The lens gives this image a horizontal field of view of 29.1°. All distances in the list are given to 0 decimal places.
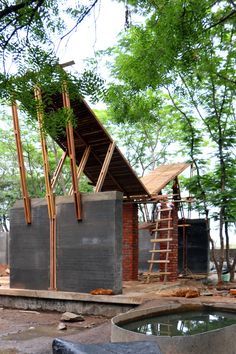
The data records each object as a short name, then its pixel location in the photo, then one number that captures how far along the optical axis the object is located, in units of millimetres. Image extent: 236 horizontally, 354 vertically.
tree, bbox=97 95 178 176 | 20641
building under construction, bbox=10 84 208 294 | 9281
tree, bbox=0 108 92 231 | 21859
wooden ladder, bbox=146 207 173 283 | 11023
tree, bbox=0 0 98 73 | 3484
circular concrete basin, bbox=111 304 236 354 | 4570
